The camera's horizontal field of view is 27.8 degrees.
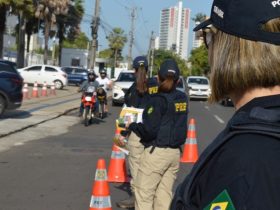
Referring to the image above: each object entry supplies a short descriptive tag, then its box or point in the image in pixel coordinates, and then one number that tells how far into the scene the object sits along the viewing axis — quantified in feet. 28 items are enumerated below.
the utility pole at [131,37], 261.65
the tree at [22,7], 110.78
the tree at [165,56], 407.64
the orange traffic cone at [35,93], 88.84
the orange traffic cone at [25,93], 83.56
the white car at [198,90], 120.78
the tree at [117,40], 386.73
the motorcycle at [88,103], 55.06
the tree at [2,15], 108.20
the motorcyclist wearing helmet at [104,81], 65.49
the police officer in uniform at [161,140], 16.81
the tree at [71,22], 198.08
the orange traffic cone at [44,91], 93.69
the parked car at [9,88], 52.19
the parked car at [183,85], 81.10
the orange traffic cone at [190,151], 34.35
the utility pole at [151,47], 337.41
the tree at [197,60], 295.07
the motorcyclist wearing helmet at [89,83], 57.82
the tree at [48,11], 172.45
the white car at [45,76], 124.26
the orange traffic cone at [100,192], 16.19
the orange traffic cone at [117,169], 27.17
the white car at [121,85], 81.82
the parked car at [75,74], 151.43
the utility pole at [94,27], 137.59
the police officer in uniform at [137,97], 20.58
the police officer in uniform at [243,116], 4.01
